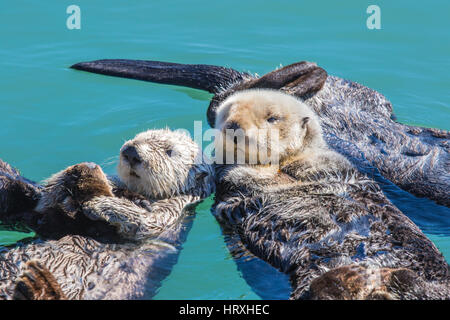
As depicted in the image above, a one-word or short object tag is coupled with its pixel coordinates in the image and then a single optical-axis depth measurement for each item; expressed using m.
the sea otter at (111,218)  3.61
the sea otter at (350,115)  5.11
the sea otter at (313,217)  3.17
